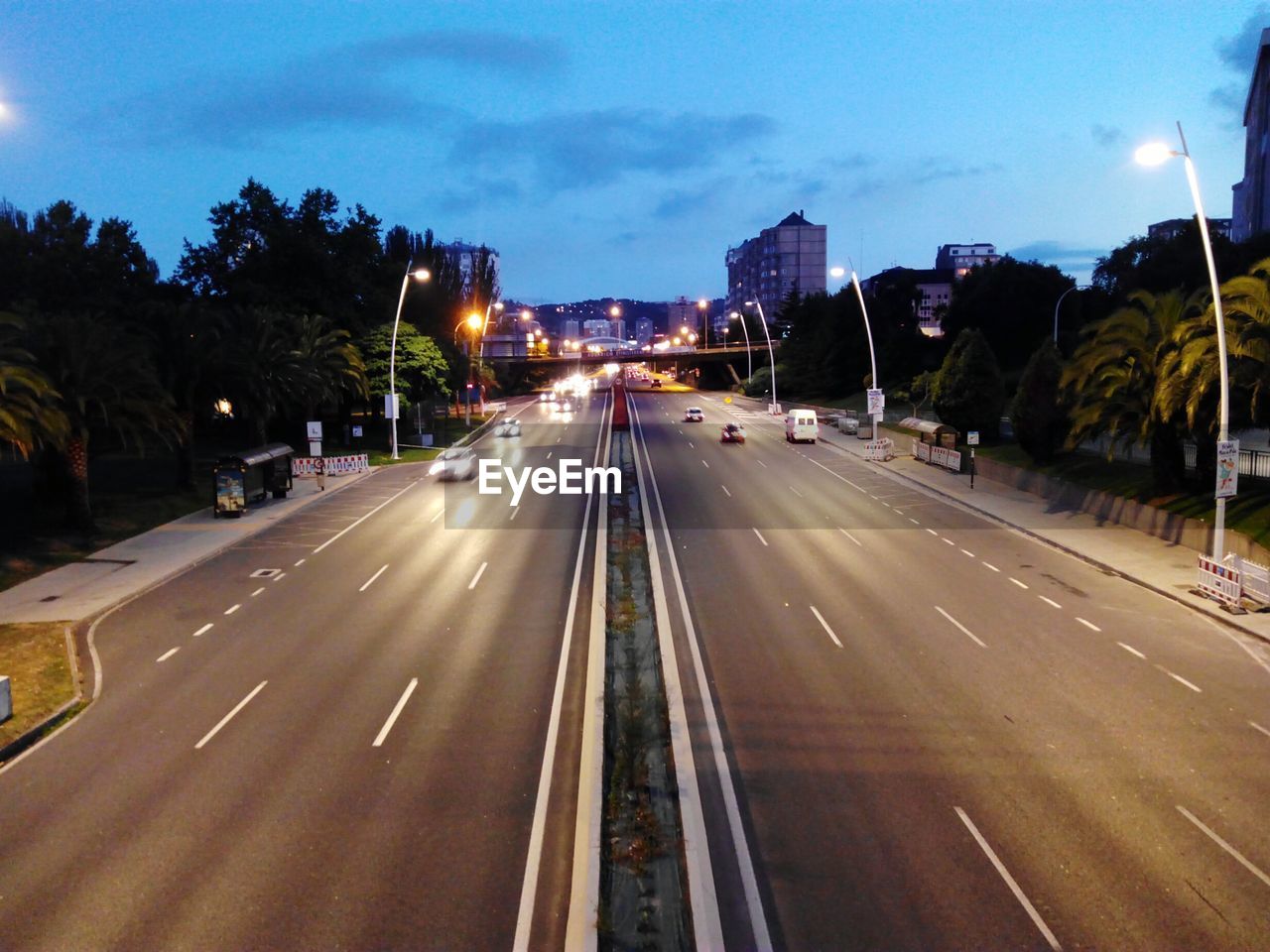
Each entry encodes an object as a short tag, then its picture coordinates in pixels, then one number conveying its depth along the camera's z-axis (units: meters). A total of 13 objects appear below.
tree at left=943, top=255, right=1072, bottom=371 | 92.19
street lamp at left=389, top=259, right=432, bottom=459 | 53.56
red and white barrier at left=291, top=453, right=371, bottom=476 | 49.00
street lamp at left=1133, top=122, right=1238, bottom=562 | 21.89
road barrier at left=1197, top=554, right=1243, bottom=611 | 21.42
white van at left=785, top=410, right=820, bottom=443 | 62.88
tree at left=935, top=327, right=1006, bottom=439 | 53.78
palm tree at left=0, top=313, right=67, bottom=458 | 23.92
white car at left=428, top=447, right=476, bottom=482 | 46.56
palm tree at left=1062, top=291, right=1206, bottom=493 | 31.09
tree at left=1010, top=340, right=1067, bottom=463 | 42.09
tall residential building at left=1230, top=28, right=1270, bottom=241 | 85.28
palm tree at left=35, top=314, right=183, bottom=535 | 30.59
